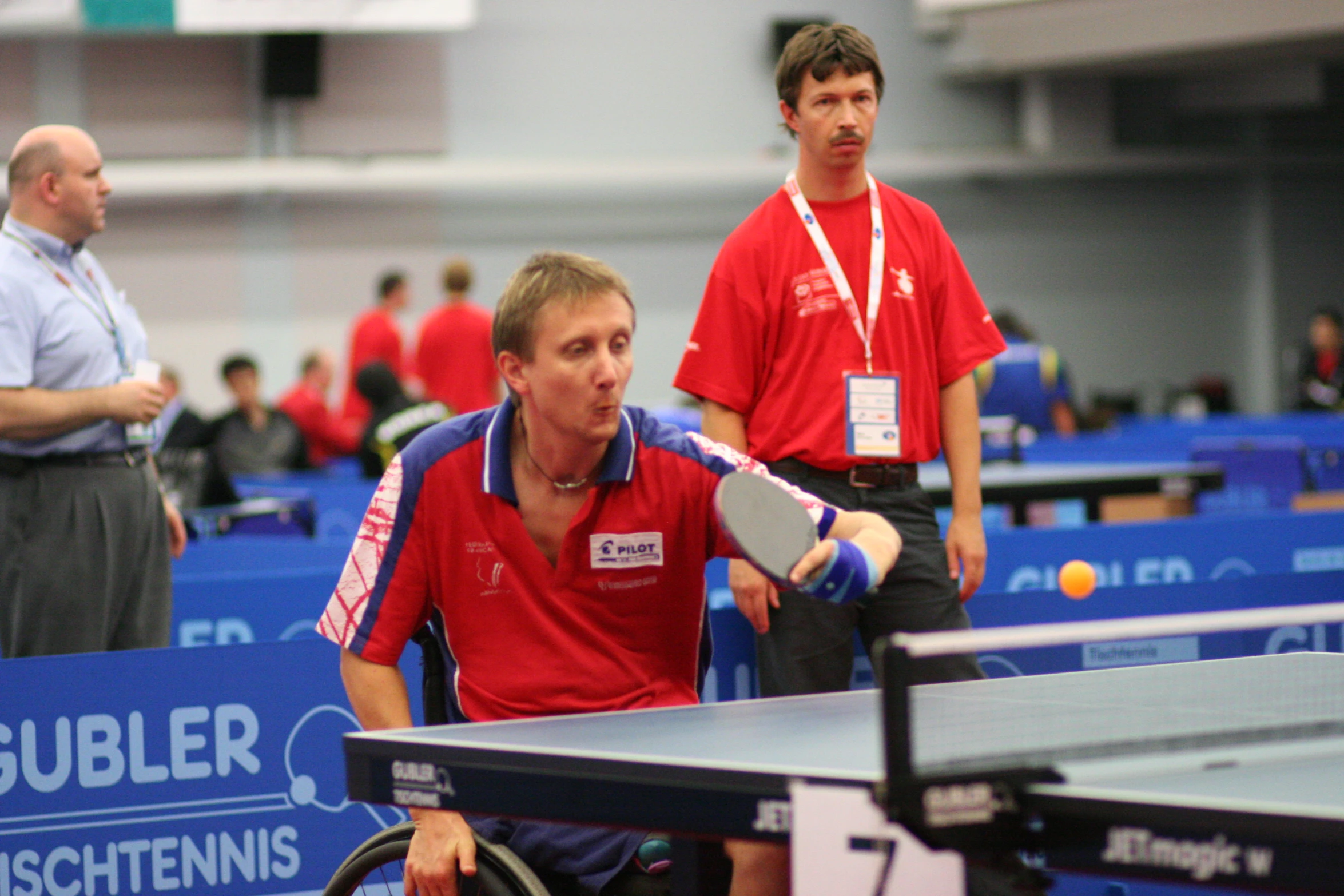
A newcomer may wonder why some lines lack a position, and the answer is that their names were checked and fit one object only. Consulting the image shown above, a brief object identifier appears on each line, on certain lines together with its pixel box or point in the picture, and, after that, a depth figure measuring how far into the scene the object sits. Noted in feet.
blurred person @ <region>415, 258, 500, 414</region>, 58.34
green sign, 74.18
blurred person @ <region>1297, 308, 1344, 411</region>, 76.58
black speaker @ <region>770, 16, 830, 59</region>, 89.26
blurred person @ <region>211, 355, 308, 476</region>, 62.77
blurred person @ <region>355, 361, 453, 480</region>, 44.89
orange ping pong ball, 18.99
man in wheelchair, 14.46
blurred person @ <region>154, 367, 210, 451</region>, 60.32
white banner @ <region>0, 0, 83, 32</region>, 72.86
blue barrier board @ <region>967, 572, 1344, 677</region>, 22.42
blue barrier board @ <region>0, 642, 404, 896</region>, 19.77
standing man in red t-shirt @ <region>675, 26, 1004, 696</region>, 19.39
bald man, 23.61
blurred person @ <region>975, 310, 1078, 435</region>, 54.67
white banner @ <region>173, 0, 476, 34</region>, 74.49
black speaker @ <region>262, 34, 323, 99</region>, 80.24
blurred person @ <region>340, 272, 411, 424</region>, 70.51
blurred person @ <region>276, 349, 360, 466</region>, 73.16
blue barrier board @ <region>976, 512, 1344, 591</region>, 29.32
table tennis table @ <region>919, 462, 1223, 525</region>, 34.87
